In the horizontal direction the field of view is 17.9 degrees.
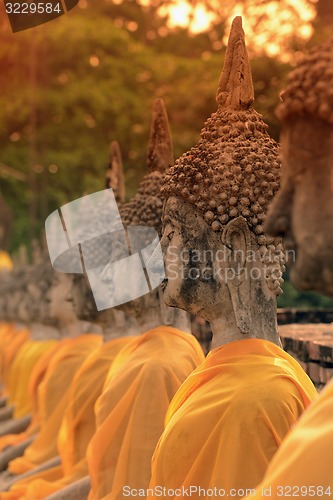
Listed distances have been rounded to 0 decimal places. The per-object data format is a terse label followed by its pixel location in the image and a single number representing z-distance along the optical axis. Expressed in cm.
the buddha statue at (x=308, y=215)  232
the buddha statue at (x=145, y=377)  490
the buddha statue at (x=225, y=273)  356
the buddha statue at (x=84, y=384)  646
